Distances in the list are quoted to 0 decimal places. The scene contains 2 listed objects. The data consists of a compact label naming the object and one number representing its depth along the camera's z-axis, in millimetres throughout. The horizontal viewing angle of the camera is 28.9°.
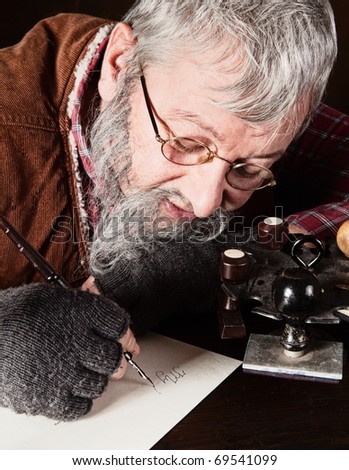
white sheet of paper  957
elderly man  1011
